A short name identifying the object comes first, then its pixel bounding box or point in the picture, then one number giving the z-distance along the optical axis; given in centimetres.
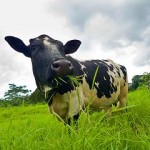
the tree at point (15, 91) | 2354
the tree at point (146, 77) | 932
